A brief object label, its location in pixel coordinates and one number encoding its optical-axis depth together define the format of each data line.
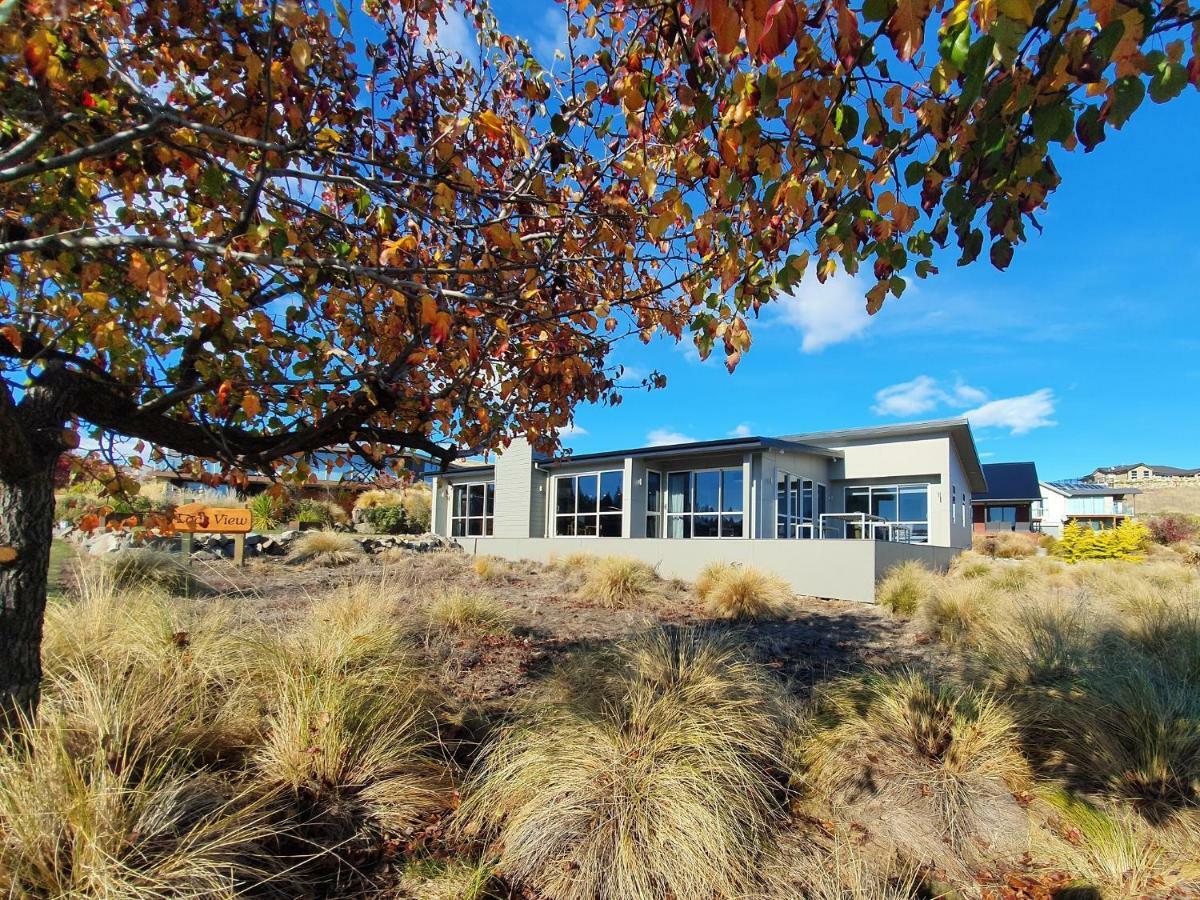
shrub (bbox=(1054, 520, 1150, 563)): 18.84
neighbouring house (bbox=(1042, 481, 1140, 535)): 46.22
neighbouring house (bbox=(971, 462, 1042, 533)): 37.78
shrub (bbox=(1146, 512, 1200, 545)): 27.41
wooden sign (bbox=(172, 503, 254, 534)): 10.40
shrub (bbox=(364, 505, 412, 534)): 27.27
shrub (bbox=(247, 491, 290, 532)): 21.56
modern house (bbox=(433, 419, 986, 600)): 15.36
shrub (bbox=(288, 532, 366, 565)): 13.75
